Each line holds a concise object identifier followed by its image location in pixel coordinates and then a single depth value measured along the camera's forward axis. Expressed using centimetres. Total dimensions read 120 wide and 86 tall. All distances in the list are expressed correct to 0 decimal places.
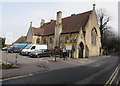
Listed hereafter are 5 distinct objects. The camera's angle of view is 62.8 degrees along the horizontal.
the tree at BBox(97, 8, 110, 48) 4020
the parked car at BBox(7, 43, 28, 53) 2510
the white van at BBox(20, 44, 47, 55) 1977
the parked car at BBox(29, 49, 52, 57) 1800
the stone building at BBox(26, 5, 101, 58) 2461
